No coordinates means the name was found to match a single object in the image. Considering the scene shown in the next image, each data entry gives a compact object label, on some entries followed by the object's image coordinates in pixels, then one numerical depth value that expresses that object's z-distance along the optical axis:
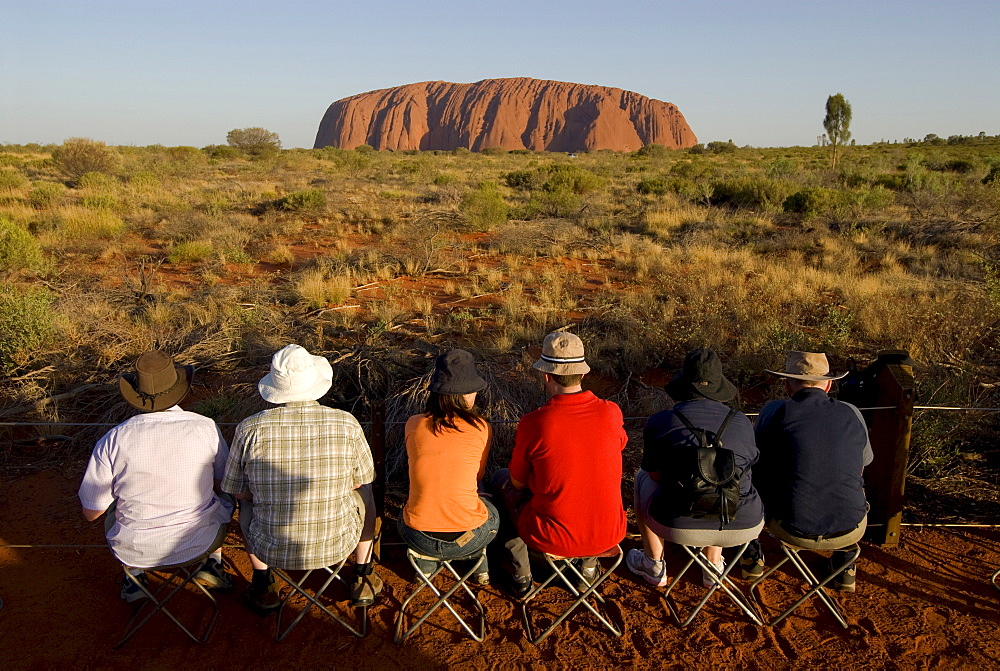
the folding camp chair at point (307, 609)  2.78
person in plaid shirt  2.68
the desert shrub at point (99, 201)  14.08
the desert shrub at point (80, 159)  22.42
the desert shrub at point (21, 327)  5.67
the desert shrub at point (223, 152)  34.64
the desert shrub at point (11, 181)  17.53
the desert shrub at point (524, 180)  21.14
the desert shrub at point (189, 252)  10.31
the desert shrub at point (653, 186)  18.58
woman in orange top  2.79
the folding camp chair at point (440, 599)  2.83
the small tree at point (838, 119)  28.50
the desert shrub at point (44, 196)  14.90
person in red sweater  2.73
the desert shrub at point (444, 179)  21.64
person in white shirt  2.65
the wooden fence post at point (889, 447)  3.38
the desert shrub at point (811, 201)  13.80
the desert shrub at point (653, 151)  38.04
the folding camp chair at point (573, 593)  2.83
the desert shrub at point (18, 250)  8.75
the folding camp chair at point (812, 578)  2.91
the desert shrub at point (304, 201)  15.07
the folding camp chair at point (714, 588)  2.92
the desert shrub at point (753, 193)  15.45
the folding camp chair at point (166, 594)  2.81
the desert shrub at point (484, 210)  13.09
